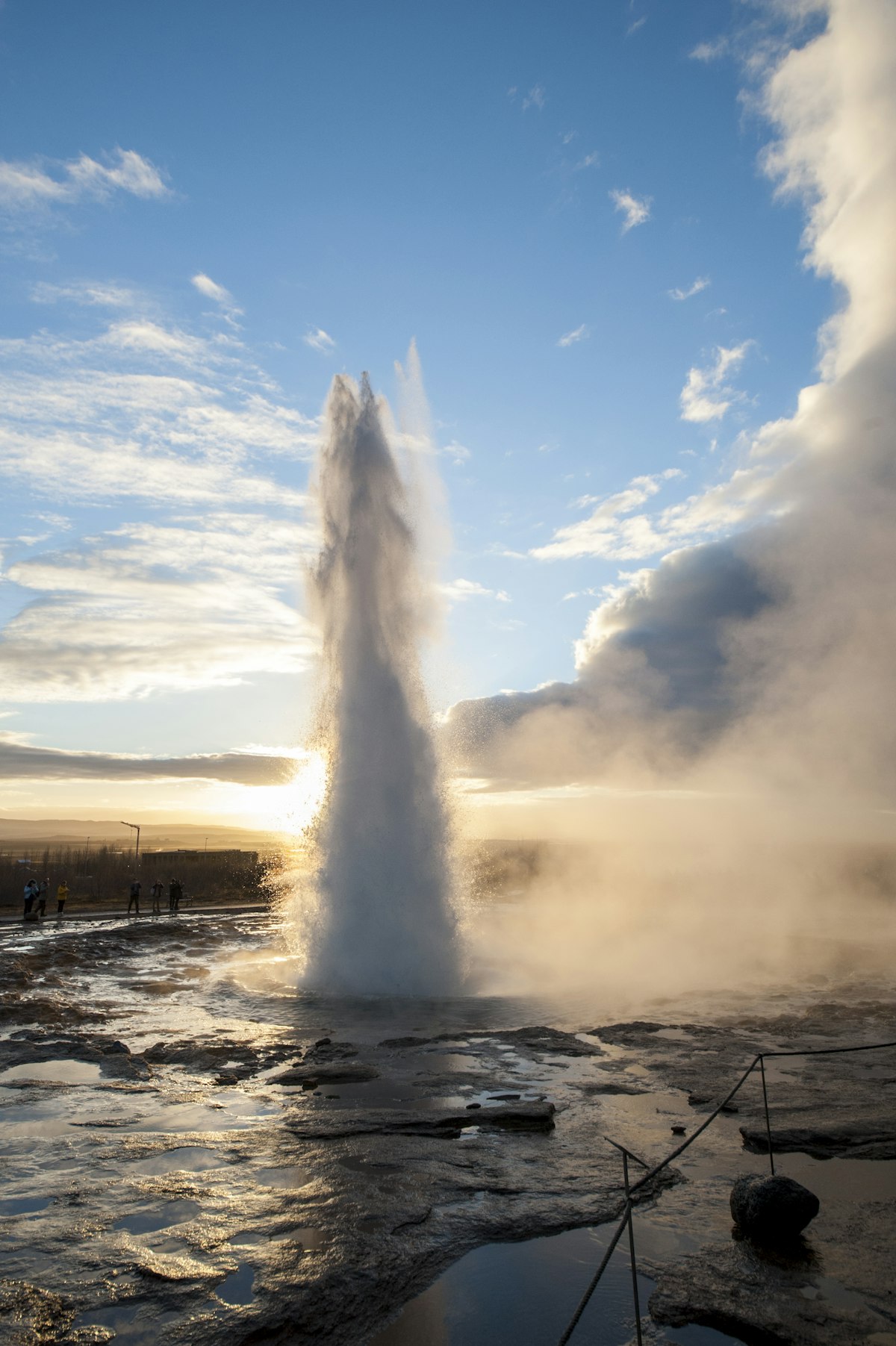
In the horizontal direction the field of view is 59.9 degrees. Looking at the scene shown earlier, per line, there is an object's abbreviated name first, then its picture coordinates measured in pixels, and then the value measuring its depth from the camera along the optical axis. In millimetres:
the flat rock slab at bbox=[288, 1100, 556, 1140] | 6809
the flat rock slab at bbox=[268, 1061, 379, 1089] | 8367
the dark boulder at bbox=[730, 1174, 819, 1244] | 4816
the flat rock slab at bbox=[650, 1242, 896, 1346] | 3910
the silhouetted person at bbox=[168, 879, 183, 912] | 31094
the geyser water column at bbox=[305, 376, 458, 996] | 14570
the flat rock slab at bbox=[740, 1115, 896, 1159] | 6316
